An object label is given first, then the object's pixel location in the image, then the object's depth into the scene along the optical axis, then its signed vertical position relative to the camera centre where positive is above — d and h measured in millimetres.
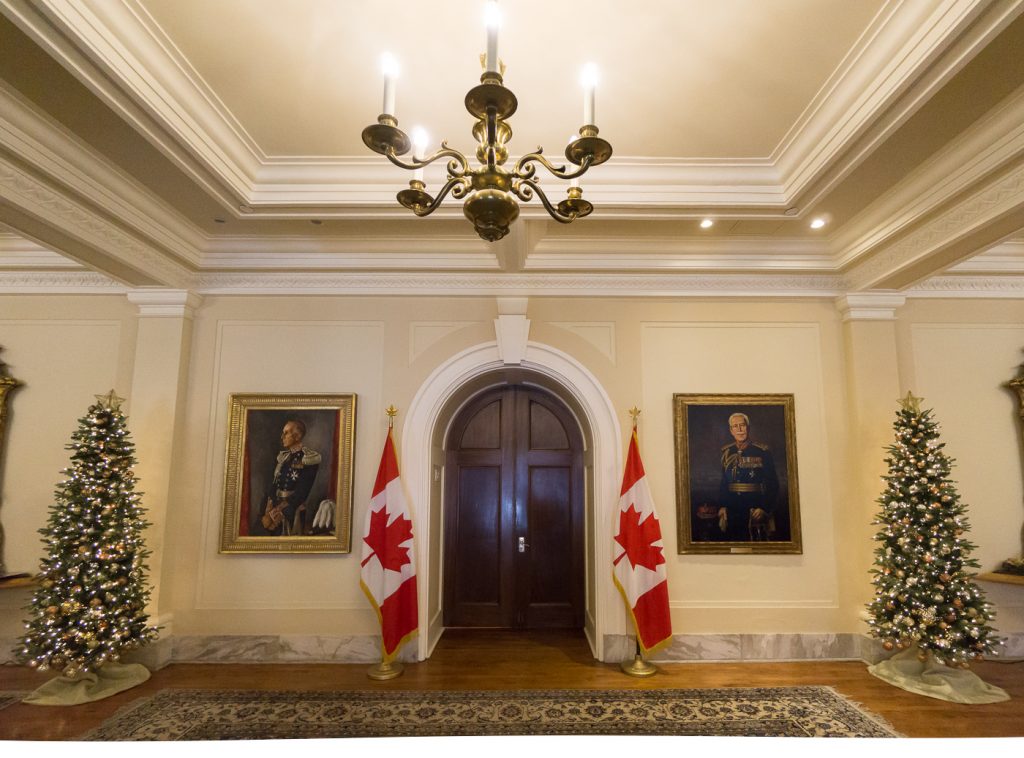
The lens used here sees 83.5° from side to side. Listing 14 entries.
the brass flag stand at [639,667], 4988 -1658
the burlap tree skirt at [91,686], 4402 -1676
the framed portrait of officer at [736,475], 5516 +23
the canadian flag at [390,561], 5148 -769
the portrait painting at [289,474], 5473 +3
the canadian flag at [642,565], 5105 -787
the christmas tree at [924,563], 4562 -689
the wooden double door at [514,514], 6668 -443
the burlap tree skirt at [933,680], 4465 -1620
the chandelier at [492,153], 2105 +1295
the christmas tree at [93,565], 4410 -726
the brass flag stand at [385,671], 4949 -1692
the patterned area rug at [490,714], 3945 -1723
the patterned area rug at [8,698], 4379 -1731
